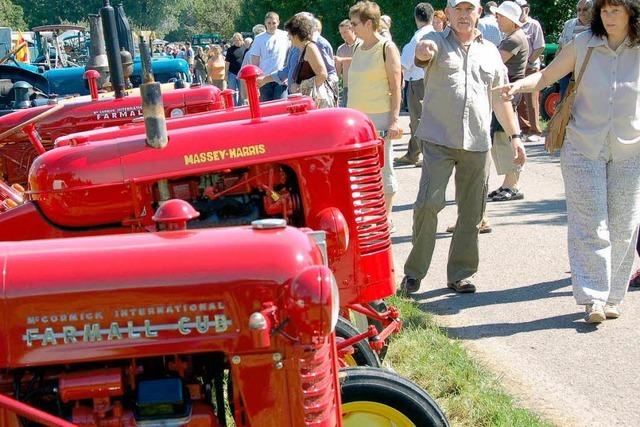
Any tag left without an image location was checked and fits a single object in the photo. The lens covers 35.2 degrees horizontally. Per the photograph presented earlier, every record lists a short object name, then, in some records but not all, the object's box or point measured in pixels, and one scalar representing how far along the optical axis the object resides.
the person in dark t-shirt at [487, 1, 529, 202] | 9.12
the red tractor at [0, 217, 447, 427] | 2.90
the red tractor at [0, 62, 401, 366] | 4.57
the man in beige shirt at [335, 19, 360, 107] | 12.85
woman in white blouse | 5.70
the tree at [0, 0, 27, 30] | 54.62
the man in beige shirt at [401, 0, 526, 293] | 6.33
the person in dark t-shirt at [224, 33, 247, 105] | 17.09
